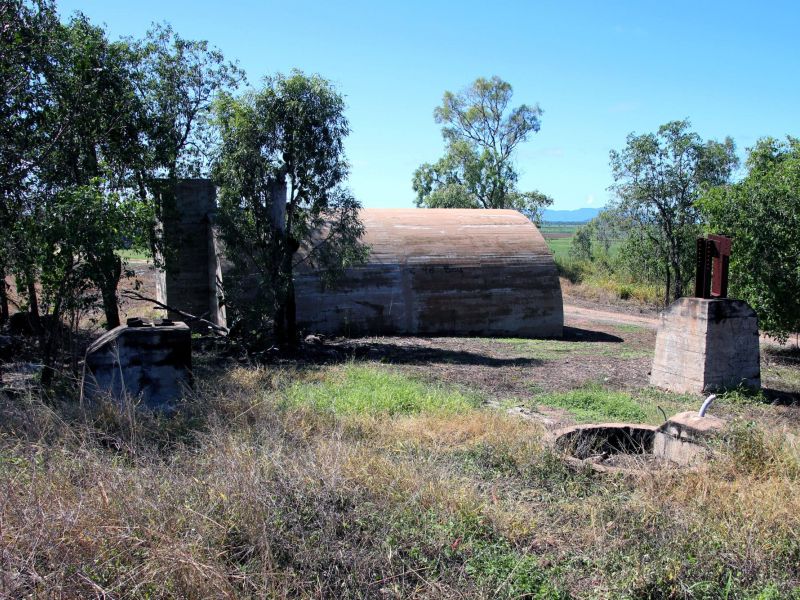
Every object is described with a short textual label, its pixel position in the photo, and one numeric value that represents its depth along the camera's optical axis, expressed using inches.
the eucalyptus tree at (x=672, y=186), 836.6
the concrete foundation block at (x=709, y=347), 424.8
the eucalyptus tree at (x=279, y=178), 482.9
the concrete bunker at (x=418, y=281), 602.9
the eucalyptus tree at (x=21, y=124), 332.8
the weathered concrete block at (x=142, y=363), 299.0
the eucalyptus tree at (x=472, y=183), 1261.1
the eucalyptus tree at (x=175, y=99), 491.8
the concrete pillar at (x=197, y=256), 579.2
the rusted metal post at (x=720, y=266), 433.7
